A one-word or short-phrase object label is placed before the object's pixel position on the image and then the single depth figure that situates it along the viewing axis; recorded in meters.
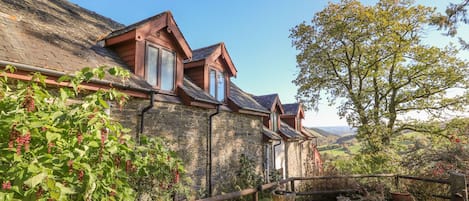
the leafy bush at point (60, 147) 1.95
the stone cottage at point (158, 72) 5.93
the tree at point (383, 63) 15.78
